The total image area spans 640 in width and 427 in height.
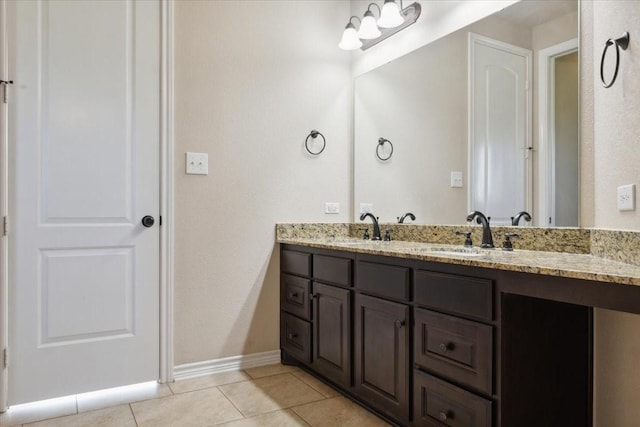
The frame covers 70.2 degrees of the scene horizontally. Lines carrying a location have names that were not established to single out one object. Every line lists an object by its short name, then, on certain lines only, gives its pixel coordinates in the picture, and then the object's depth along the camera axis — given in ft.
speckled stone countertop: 3.99
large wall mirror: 6.24
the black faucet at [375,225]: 9.18
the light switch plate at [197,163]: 8.37
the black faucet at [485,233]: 6.89
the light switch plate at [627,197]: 4.94
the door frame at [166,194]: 8.09
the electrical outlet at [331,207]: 9.95
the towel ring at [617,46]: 5.01
